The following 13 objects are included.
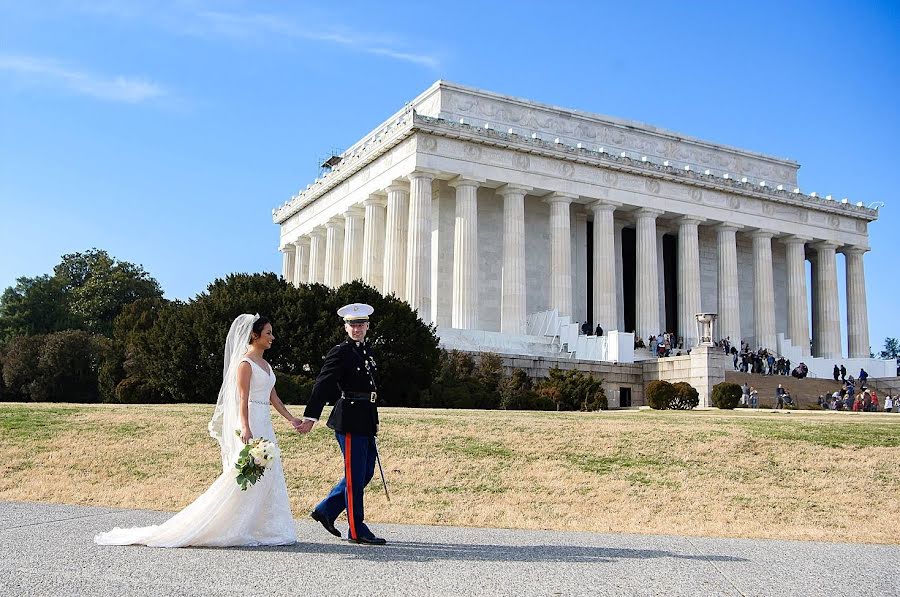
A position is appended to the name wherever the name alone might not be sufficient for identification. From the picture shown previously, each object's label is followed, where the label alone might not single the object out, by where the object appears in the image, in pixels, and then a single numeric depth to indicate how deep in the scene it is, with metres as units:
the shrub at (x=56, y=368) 47.72
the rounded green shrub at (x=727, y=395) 40.31
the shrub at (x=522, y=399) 36.28
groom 9.93
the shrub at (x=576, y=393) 37.09
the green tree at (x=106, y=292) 70.81
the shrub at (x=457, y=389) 35.81
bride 9.42
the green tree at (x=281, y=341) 35.41
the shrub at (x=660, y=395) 39.06
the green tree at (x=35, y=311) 69.25
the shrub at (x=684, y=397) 40.50
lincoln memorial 55.53
